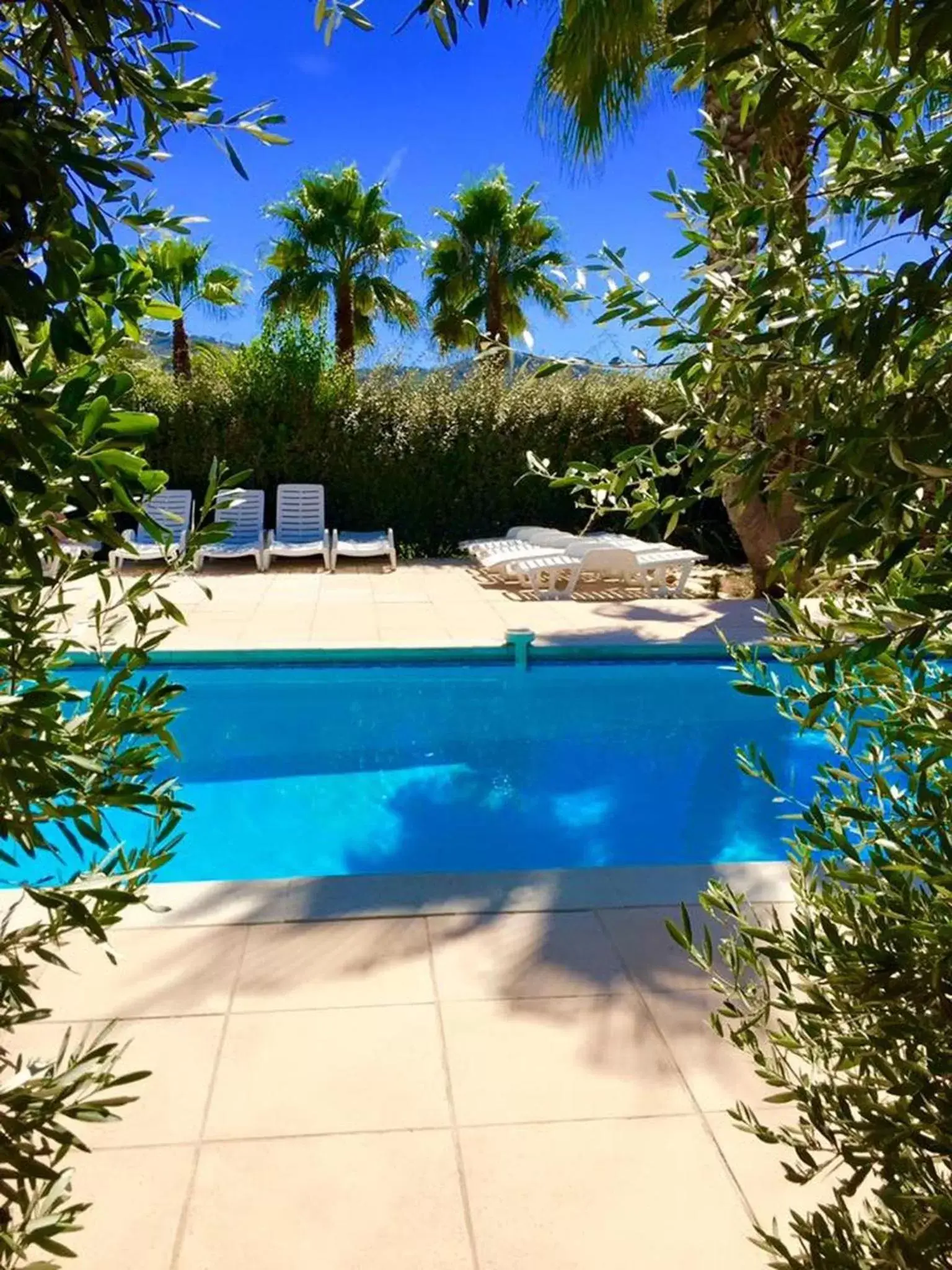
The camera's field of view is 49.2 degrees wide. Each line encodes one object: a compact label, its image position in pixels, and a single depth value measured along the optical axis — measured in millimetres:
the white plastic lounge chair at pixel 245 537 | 13000
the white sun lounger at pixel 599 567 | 11094
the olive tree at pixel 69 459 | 1093
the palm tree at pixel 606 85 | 9484
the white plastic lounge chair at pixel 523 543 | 12367
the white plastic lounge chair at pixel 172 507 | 12133
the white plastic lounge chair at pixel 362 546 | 13219
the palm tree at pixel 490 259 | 21922
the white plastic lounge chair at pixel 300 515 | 13914
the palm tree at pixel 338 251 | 20250
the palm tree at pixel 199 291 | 20828
